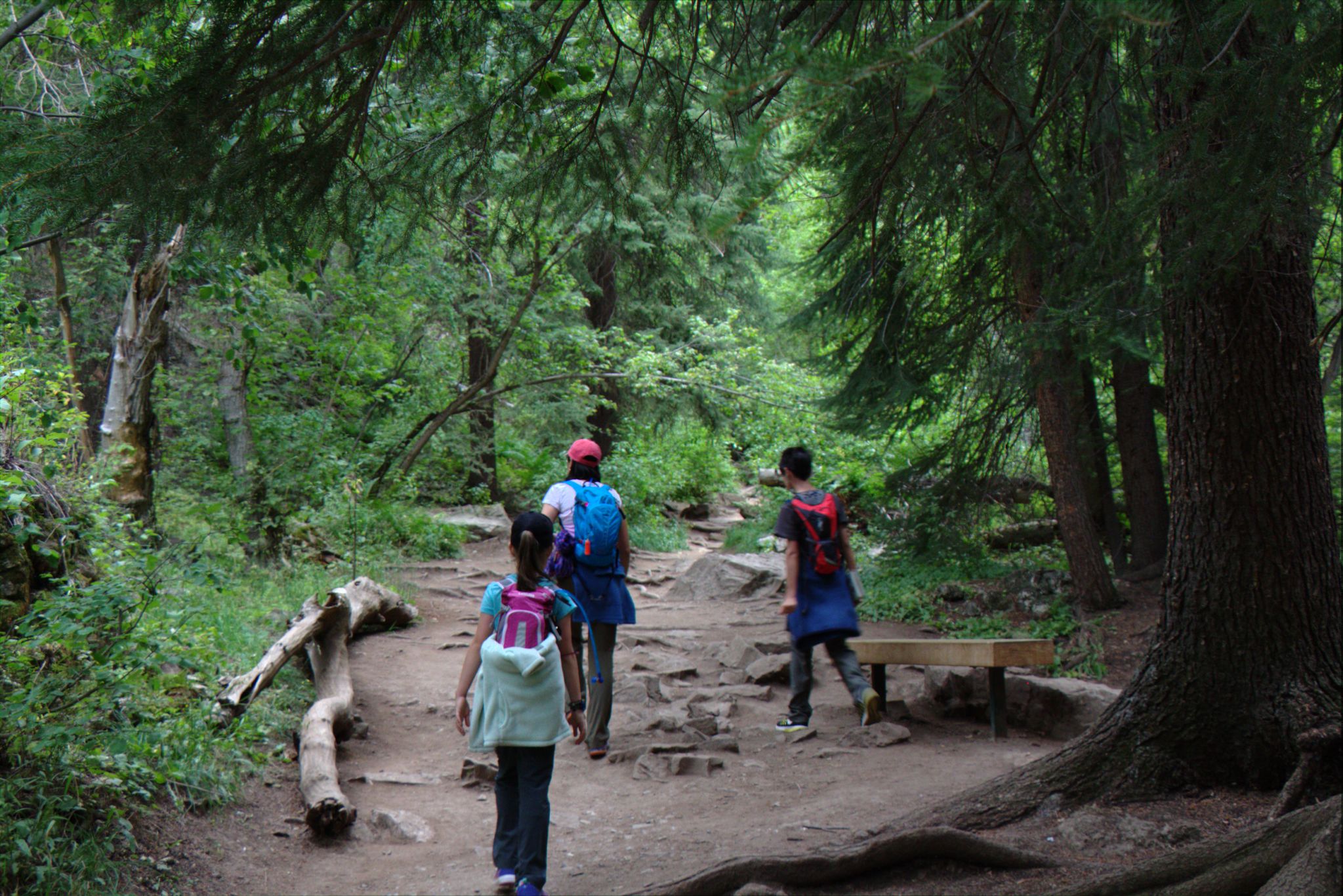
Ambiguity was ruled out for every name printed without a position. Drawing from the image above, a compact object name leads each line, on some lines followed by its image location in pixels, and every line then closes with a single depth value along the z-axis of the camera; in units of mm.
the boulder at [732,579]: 13664
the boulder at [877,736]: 6727
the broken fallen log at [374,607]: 10028
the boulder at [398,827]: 5574
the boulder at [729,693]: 8078
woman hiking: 6211
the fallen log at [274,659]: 6336
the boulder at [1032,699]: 6844
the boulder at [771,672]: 8508
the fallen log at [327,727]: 5520
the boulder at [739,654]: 9164
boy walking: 6434
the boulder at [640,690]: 8133
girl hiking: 4211
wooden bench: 6660
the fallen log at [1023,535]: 14445
